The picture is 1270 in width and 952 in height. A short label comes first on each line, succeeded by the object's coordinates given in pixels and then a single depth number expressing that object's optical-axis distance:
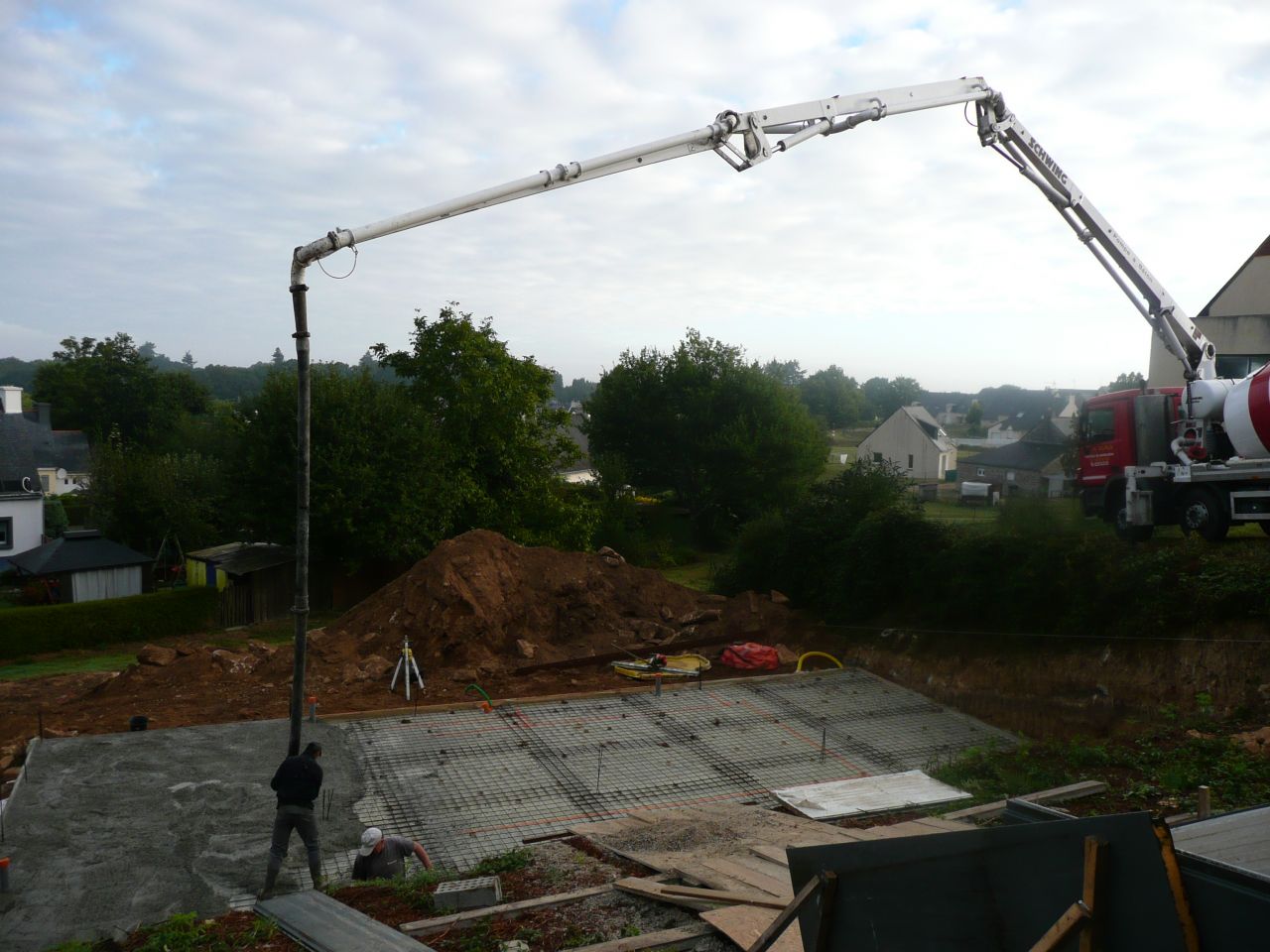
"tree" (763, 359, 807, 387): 48.74
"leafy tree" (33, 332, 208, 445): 60.66
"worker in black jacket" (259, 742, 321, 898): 9.24
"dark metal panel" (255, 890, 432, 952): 6.69
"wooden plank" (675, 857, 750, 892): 7.56
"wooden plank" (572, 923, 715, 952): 6.38
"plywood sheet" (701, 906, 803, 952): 6.17
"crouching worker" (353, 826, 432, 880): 9.43
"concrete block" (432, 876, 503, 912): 7.68
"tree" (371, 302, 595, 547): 32.16
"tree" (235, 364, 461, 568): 27.48
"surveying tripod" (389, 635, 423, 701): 17.67
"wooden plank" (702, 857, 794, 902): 7.34
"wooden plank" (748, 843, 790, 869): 8.52
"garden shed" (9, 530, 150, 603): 29.73
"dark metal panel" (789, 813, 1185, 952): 3.30
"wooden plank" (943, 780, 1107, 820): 9.66
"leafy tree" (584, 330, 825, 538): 44.41
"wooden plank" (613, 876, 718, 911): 7.21
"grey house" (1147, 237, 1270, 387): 25.19
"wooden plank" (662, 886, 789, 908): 6.80
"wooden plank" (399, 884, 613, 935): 7.16
